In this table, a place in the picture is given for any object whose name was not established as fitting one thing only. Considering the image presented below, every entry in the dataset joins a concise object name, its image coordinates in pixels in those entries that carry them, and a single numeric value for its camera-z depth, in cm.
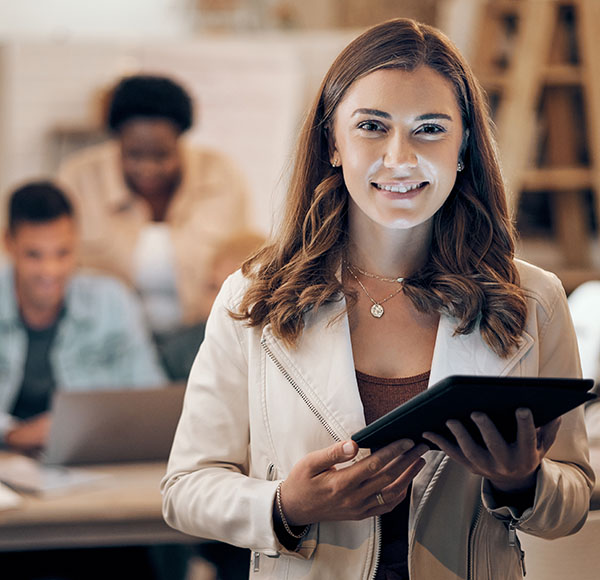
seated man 416
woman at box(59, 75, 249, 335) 453
